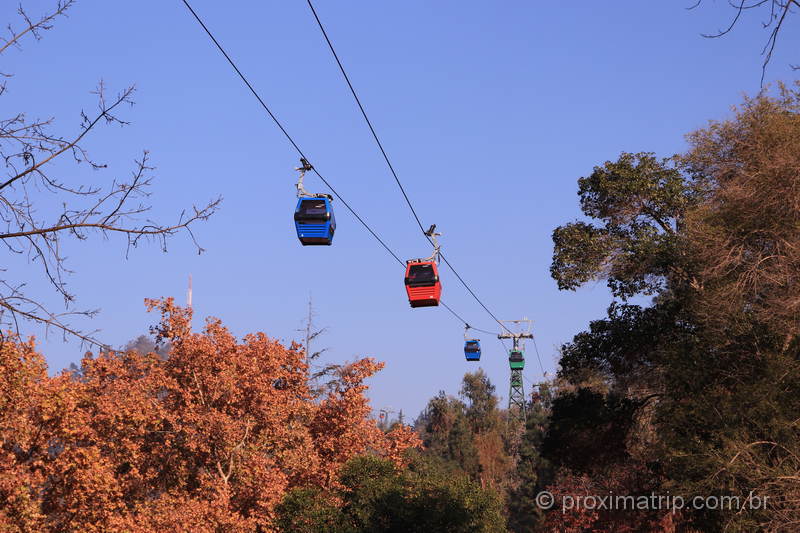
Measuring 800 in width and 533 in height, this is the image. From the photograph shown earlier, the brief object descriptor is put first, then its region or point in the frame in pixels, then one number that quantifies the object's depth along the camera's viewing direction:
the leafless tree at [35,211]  6.65
